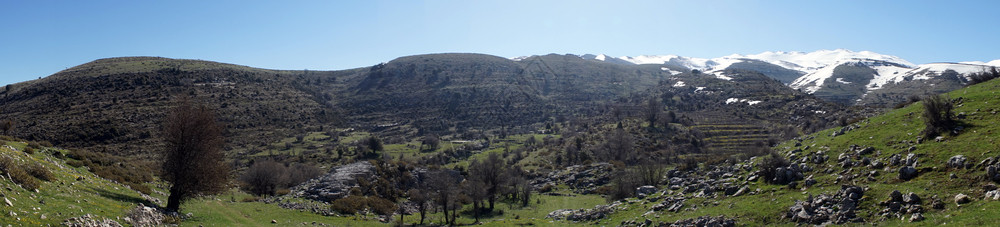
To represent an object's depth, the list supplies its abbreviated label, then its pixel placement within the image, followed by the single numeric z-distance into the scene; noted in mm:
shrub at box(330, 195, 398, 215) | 43144
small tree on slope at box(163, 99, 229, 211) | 23797
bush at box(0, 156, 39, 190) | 16950
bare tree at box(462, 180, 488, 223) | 48044
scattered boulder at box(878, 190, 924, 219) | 15547
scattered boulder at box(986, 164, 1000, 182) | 14873
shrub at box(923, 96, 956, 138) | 20750
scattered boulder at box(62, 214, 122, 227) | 15422
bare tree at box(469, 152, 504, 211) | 52688
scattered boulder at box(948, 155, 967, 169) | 16641
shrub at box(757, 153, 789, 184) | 24453
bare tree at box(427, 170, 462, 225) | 42938
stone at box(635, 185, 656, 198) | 35938
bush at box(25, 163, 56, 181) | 18969
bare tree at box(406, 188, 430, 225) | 42688
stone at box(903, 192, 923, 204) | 15686
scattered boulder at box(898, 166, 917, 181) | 17823
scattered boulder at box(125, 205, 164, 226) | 18848
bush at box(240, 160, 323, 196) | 51844
